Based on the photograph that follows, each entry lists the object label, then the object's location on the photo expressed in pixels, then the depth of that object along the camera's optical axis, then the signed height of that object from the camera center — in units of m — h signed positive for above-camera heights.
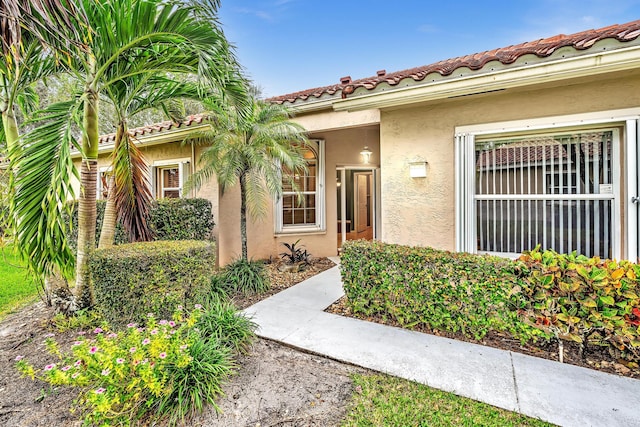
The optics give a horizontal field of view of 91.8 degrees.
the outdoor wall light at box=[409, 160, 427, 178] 5.78 +0.61
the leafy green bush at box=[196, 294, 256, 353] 4.03 -1.64
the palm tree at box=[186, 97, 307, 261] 6.76 +1.20
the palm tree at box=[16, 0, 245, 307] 4.20 +2.21
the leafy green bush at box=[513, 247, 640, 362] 3.60 -1.23
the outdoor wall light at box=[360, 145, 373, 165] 10.32 +1.63
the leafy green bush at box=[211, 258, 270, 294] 6.59 -1.61
